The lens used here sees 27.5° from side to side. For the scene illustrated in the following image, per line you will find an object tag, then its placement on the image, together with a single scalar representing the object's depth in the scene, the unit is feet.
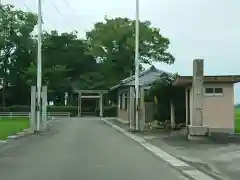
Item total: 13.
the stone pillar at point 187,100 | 99.96
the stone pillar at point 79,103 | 219.24
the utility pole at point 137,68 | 107.76
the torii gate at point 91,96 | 215.39
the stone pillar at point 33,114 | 103.24
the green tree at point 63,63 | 236.63
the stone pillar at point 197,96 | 79.41
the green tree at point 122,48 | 235.61
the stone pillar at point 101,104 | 213.52
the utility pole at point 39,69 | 104.22
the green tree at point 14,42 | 242.17
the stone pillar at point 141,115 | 108.37
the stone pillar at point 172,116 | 108.78
